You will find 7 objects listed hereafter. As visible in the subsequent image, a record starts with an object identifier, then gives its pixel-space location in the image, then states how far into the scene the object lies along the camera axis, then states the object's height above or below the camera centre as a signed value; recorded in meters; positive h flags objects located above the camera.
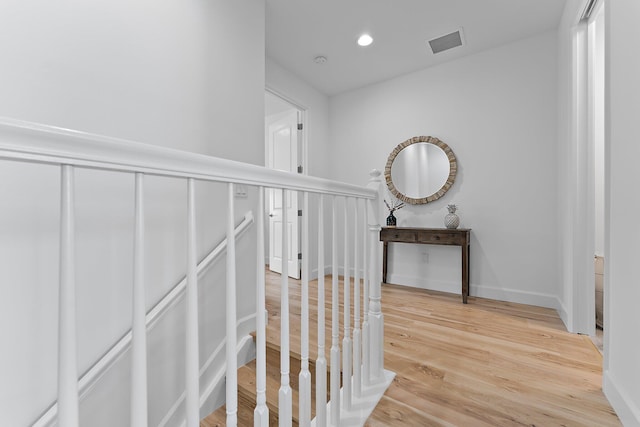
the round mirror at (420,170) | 3.11 +0.49
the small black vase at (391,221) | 3.34 -0.10
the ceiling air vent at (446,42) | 2.65 +1.66
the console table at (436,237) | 2.74 -0.25
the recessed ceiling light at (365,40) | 2.66 +1.66
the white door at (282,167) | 3.55 +0.61
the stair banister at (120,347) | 1.06 -0.59
